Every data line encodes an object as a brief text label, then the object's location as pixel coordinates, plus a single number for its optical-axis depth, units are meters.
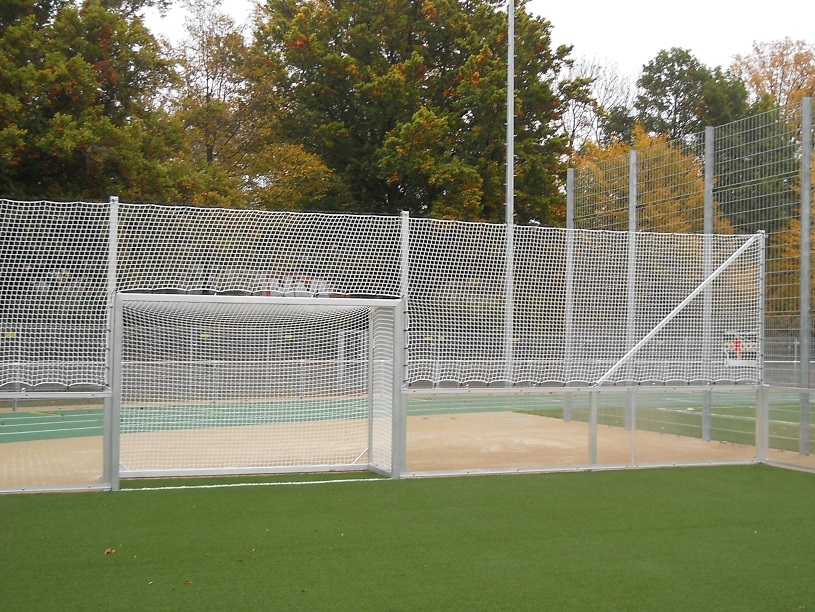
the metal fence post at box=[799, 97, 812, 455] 11.29
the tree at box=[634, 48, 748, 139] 41.25
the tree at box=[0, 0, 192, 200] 21.09
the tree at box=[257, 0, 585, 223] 26.81
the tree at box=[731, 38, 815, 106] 35.12
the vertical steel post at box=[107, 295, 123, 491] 8.91
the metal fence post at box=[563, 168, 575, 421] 10.73
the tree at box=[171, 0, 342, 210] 28.52
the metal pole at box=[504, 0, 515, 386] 10.34
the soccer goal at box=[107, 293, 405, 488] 9.92
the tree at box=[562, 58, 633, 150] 36.31
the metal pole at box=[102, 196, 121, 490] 8.91
